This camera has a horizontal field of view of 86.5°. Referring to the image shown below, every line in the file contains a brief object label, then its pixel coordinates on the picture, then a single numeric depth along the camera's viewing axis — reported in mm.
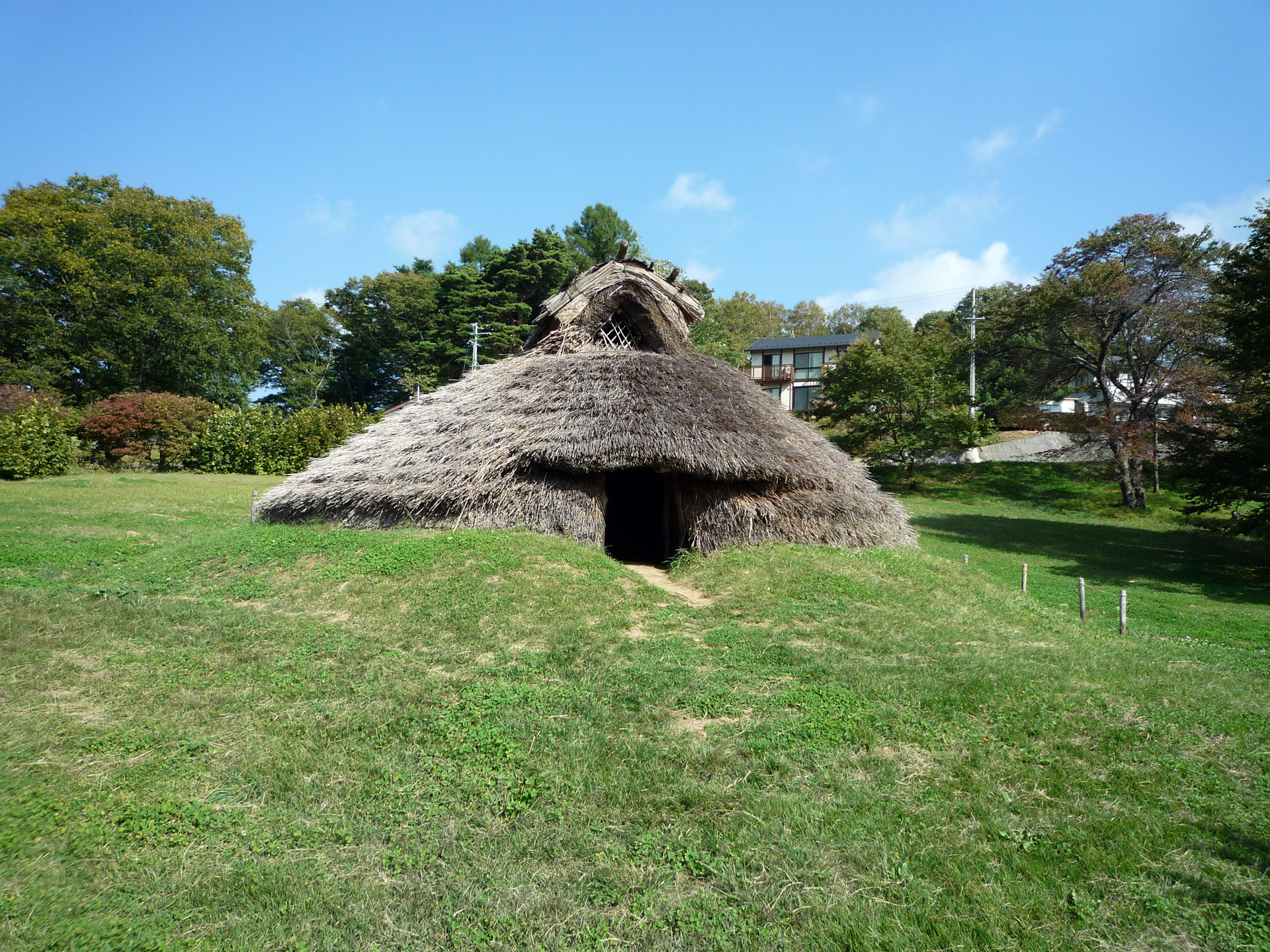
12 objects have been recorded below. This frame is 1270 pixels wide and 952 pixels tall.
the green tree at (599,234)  47844
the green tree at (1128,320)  25969
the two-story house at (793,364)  49188
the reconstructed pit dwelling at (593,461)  11078
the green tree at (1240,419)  16578
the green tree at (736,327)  40594
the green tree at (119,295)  34031
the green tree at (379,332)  49188
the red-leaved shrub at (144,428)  29562
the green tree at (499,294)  42375
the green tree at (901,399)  32438
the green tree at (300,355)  50688
